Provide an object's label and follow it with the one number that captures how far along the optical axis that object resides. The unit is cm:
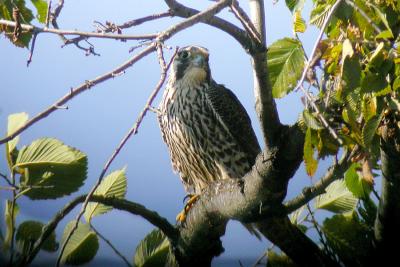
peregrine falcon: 1309
